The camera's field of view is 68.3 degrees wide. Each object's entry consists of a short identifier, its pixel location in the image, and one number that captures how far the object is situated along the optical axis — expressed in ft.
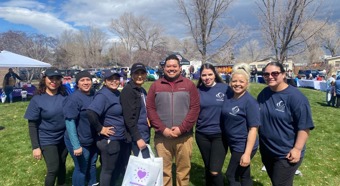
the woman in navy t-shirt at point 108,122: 9.91
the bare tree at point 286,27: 36.55
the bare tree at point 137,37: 205.98
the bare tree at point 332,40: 180.24
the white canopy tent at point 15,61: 44.34
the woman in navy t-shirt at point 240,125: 9.39
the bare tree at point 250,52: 275.30
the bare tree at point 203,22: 45.78
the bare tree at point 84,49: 213.87
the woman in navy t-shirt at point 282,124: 8.43
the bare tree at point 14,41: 128.57
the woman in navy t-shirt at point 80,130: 10.22
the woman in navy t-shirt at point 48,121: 10.42
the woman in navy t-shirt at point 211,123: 10.52
